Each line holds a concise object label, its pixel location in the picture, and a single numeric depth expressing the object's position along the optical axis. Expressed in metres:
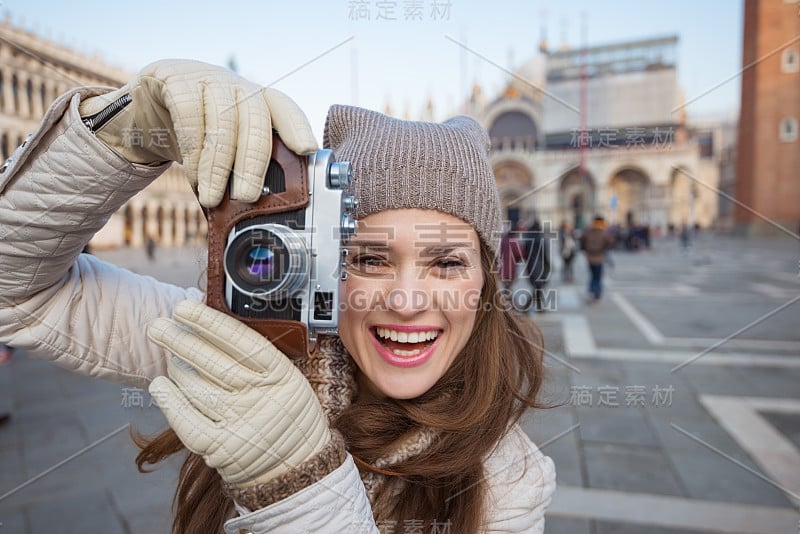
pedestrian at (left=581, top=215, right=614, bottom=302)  9.54
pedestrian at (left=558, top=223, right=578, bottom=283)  11.48
